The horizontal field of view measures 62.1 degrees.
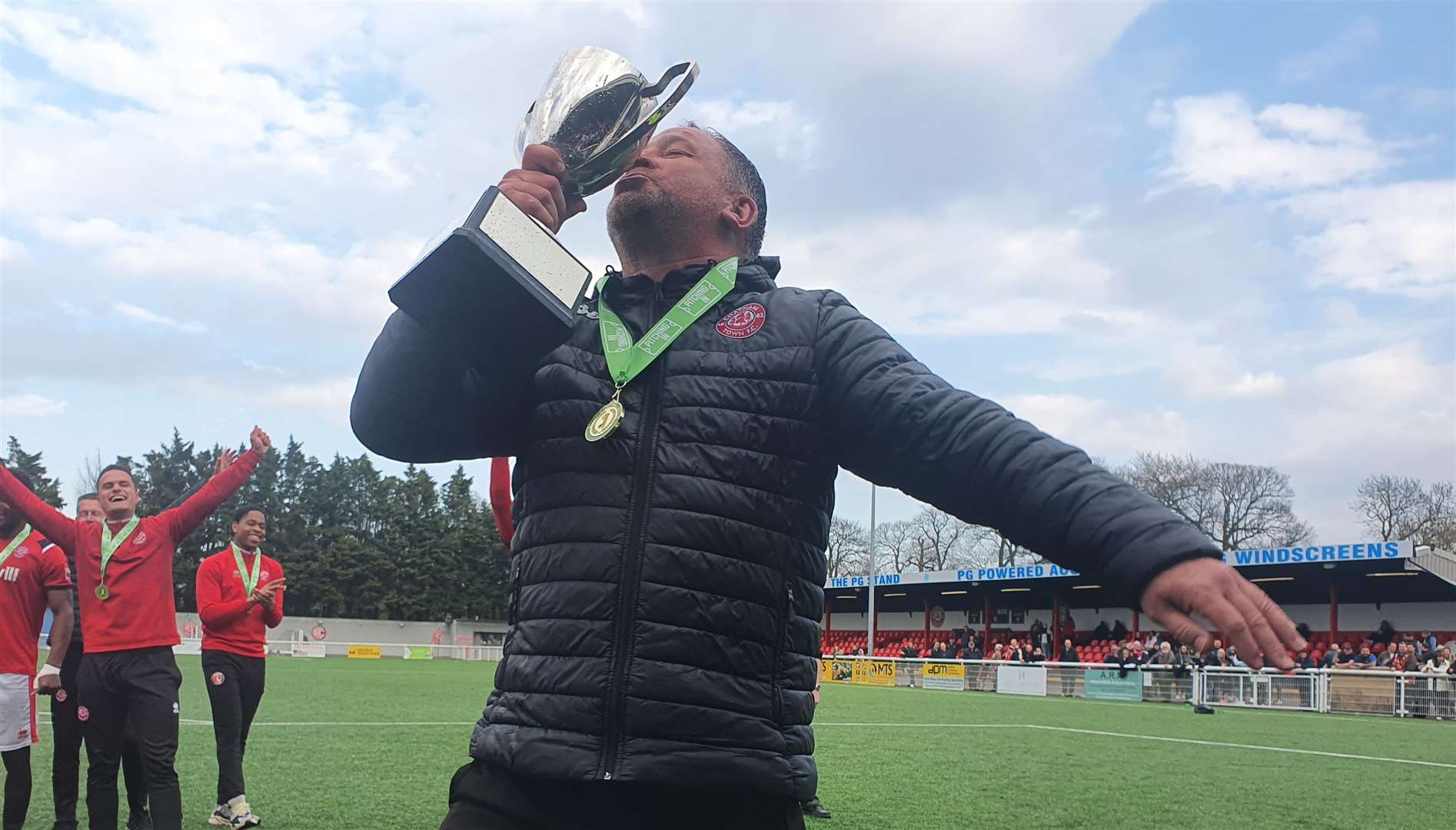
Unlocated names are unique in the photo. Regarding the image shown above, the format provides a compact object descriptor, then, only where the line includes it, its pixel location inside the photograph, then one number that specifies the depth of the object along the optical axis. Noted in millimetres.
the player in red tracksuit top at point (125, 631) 6293
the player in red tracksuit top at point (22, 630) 6832
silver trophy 2154
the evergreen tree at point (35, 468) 76250
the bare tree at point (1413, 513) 51406
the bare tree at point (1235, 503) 54406
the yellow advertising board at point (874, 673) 35906
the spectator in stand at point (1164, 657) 29191
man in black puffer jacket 2158
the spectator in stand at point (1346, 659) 29308
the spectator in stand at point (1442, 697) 22578
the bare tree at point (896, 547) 69562
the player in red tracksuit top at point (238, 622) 7895
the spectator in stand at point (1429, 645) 30325
